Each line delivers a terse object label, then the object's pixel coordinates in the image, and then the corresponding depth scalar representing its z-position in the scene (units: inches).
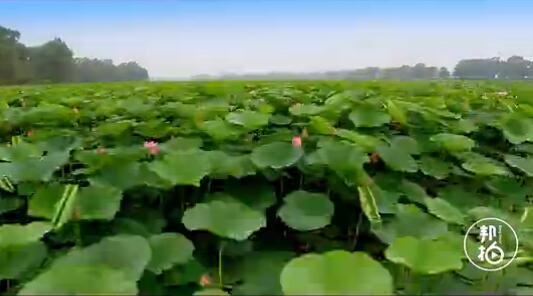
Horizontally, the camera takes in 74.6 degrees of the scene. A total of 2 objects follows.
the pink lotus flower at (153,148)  129.0
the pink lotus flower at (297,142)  123.2
